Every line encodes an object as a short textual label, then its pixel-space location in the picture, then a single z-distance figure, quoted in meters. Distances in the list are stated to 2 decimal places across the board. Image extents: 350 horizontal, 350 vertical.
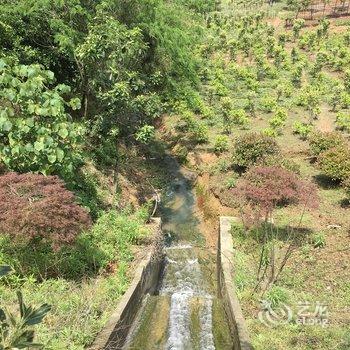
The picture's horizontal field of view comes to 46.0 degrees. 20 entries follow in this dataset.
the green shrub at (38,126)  6.95
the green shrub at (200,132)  18.84
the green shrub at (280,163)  14.45
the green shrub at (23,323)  2.08
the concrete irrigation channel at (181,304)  8.59
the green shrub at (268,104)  21.06
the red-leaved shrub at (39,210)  7.51
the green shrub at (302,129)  17.98
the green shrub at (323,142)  15.46
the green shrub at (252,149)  15.23
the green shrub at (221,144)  17.66
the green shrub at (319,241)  11.27
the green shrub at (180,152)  19.03
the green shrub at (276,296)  8.88
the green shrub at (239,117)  19.66
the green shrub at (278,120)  18.42
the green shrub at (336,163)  13.91
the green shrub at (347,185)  12.74
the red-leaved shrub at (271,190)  10.62
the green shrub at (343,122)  18.53
